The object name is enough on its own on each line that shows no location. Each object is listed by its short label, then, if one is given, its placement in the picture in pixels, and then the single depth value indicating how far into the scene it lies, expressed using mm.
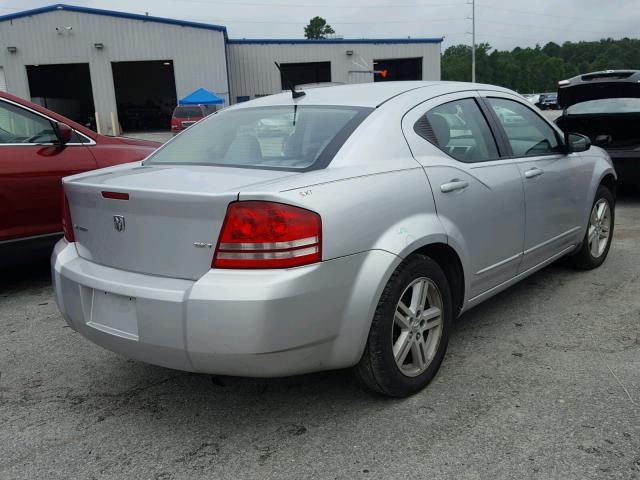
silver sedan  2311
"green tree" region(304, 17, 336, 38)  103875
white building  30812
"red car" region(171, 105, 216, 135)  25766
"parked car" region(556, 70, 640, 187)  7445
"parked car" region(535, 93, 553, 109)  53506
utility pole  54162
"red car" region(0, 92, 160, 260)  4516
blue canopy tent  28250
